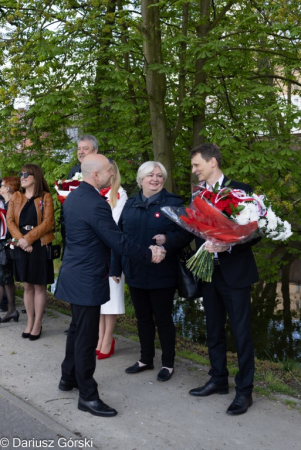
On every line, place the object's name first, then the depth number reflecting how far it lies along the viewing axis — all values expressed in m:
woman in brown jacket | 6.66
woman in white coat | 5.95
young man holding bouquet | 4.61
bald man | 4.47
